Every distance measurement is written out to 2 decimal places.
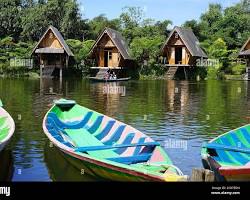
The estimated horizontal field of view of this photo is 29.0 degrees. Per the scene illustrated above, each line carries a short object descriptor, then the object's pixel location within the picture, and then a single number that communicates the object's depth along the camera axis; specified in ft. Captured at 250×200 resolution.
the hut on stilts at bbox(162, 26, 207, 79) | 159.84
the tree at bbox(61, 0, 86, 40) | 188.87
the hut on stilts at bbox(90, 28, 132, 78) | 157.89
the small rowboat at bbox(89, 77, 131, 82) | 137.59
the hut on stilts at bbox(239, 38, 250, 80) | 154.46
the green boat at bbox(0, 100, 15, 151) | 34.71
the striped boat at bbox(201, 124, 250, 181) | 27.22
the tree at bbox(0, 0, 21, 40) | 194.18
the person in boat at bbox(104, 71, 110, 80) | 138.47
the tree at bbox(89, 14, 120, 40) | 210.38
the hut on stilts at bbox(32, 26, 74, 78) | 160.15
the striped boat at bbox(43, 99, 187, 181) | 28.93
